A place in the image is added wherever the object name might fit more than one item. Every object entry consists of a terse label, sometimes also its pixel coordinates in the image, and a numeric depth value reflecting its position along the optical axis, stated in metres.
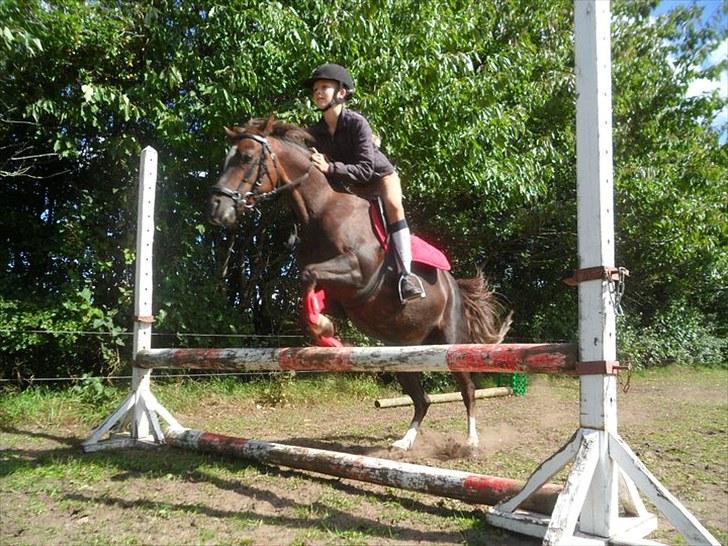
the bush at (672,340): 13.94
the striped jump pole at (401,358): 2.59
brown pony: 3.71
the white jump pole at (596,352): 2.39
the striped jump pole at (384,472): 2.84
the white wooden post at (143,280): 4.80
